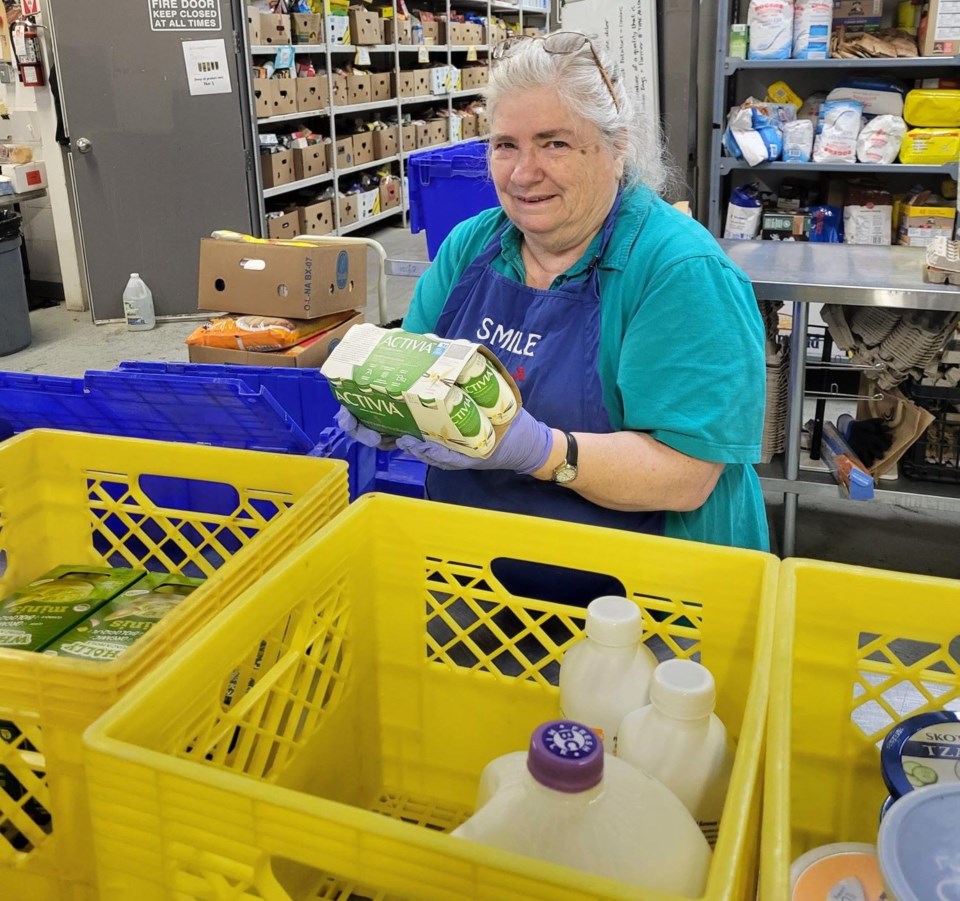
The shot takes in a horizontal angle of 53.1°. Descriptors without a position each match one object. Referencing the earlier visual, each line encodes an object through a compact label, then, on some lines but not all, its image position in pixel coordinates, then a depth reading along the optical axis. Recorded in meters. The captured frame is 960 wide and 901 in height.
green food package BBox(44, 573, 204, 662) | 1.01
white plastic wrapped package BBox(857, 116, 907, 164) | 4.33
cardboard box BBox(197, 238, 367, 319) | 3.28
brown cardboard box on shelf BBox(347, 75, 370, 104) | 7.61
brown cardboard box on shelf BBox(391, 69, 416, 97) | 8.46
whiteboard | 4.01
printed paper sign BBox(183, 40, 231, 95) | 5.63
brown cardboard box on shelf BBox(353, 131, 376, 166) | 7.94
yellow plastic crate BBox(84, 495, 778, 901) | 0.58
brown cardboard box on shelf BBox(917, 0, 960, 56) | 4.17
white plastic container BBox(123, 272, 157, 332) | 5.83
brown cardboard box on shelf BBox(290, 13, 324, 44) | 6.73
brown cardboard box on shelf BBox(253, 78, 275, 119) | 6.07
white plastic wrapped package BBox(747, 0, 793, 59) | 4.27
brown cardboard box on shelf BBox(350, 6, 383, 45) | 7.50
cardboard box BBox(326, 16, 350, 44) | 7.15
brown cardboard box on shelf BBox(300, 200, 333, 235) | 6.98
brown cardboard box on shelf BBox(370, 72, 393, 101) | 8.08
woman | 1.40
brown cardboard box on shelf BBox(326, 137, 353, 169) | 7.45
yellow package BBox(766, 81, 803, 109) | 4.66
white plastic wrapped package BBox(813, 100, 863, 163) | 4.38
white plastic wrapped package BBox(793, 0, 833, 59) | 4.28
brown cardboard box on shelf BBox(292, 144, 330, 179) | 6.81
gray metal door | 5.55
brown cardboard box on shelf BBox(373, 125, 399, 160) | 8.39
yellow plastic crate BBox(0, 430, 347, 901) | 0.78
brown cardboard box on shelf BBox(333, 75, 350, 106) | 7.36
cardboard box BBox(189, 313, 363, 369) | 3.04
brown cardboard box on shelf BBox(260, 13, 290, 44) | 6.24
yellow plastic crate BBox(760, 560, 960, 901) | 0.85
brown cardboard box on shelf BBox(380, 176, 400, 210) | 8.62
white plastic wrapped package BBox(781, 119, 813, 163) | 4.43
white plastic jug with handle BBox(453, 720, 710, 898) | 0.66
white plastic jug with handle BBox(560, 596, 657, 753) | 0.89
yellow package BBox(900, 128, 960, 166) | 4.28
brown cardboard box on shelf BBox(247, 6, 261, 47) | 6.10
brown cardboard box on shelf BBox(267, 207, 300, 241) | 6.44
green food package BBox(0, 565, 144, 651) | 1.06
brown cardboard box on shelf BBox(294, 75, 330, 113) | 6.75
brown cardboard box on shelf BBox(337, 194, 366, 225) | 7.72
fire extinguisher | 5.62
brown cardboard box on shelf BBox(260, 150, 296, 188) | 6.38
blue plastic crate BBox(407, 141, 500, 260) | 3.26
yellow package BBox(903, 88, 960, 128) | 4.30
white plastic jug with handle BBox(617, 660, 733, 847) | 0.79
